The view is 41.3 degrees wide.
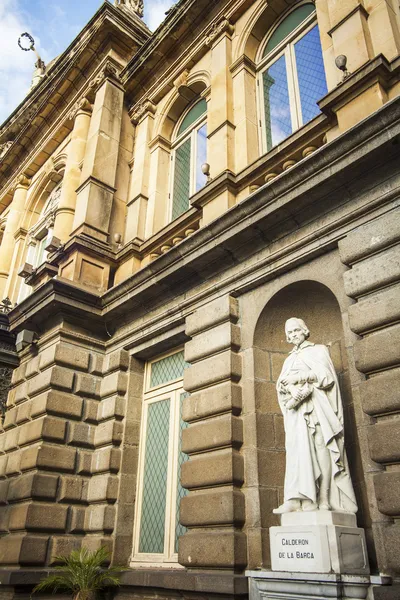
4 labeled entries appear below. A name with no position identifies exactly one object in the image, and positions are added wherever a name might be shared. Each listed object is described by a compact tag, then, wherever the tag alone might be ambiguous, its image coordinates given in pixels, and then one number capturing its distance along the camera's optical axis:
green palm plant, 7.06
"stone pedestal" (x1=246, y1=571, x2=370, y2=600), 4.45
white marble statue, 5.06
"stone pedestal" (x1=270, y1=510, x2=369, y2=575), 4.57
